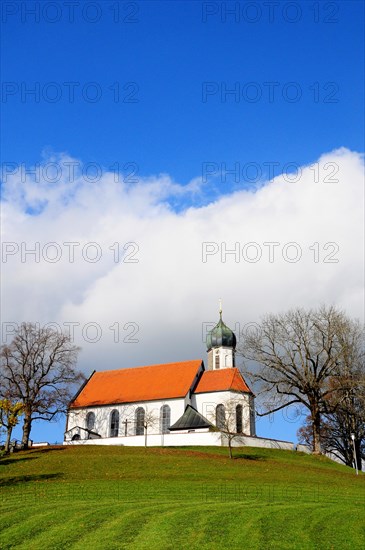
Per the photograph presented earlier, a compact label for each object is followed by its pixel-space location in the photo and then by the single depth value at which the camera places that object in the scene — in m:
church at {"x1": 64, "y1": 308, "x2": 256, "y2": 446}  60.91
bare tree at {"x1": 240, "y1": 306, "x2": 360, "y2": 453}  54.72
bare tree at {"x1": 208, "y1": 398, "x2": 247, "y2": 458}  58.00
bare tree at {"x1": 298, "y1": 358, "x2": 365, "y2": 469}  53.62
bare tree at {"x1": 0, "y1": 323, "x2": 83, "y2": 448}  56.50
